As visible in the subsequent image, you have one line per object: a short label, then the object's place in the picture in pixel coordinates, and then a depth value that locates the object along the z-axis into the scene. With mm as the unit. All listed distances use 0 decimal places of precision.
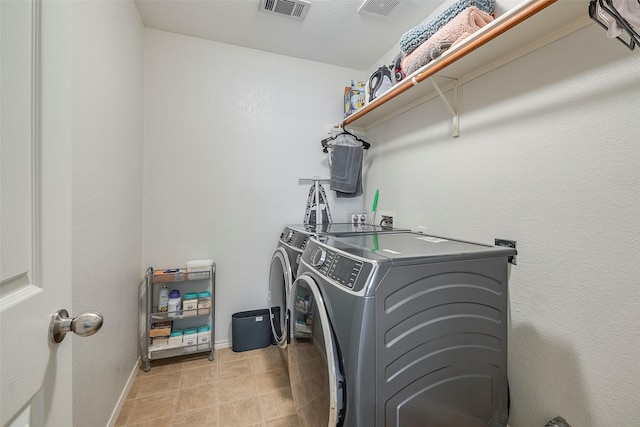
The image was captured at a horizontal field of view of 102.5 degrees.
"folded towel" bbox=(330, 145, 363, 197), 2305
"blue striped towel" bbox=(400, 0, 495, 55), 1243
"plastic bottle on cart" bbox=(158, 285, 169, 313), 1976
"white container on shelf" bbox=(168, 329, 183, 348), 1937
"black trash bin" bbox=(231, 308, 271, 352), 2115
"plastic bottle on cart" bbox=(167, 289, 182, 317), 1942
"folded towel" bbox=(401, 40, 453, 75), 1259
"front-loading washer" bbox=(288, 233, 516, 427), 815
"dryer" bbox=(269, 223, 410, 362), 1696
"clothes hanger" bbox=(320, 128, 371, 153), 2373
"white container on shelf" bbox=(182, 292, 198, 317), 1965
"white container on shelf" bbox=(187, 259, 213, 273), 2006
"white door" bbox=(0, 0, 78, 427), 399
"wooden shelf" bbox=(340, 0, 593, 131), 926
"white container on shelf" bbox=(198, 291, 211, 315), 1989
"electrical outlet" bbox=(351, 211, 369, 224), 2455
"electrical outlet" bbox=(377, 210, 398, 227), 2090
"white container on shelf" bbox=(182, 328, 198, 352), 1962
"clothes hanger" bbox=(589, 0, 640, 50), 644
